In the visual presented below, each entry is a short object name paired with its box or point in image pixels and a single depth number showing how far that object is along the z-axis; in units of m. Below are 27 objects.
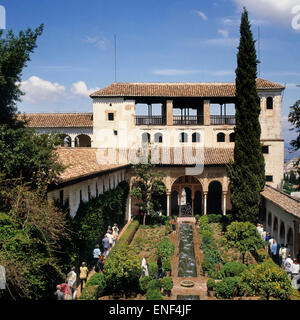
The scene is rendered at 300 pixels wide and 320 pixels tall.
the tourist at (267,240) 19.33
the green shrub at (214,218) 27.28
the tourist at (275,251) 16.77
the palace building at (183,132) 28.66
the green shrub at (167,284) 13.35
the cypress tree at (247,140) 23.19
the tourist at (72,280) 11.70
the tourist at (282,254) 15.62
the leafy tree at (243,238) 16.30
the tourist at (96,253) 15.43
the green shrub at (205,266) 15.84
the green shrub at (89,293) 11.51
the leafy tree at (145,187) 26.14
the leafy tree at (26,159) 9.36
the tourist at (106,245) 16.92
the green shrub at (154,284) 13.01
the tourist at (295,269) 13.52
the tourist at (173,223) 25.00
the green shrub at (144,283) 13.38
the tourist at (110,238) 17.81
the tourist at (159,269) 15.30
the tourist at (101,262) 15.20
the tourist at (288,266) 13.71
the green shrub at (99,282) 12.77
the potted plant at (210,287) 13.41
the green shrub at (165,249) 18.00
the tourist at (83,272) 13.32
